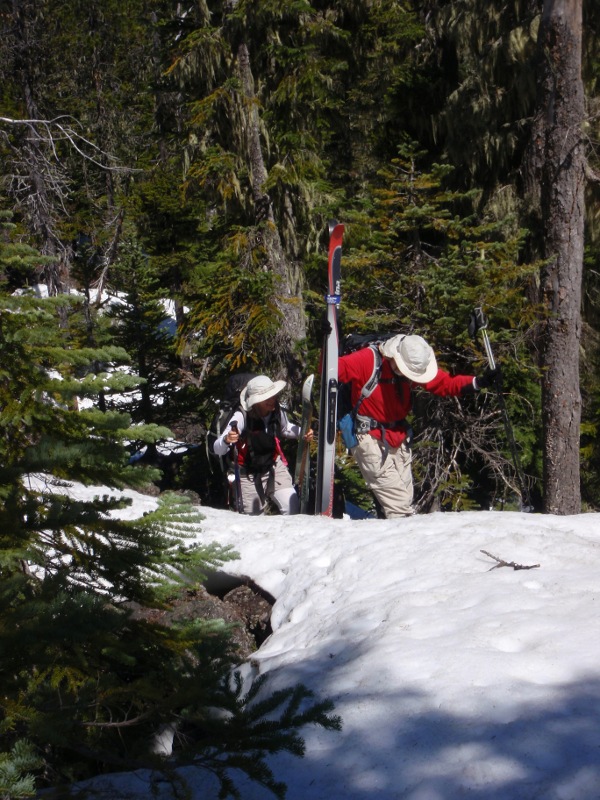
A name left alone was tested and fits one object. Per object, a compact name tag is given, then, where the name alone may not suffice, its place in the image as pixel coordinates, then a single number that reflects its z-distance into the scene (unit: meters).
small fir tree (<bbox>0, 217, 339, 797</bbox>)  2.47
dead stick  5.03
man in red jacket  7.35
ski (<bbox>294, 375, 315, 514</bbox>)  8.30
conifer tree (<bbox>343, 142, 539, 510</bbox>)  9.58
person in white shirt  7.91
